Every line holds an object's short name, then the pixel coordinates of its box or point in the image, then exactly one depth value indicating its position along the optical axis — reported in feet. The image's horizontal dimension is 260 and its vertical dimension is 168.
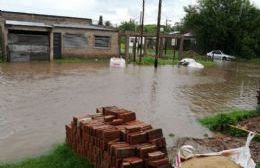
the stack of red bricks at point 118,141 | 11.63
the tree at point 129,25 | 137.78
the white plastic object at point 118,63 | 53.88
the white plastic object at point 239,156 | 11.90
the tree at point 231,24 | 89.23
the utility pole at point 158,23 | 56.66
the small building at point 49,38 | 55.56
